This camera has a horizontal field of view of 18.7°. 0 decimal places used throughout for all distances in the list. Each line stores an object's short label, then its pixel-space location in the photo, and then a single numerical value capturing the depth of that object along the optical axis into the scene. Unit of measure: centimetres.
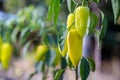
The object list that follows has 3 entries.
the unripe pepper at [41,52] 187
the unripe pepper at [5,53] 232
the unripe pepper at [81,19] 97
